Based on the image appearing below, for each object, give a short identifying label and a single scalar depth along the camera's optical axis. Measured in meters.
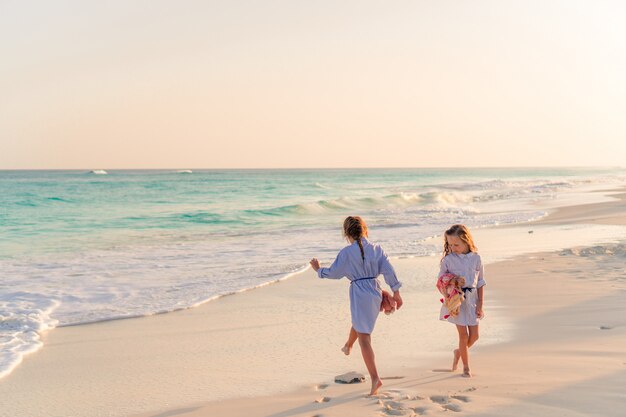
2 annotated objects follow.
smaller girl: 5.55
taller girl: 5.23
